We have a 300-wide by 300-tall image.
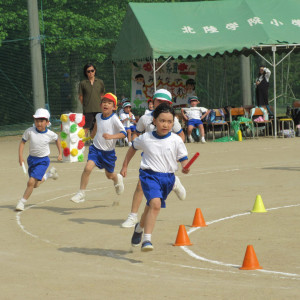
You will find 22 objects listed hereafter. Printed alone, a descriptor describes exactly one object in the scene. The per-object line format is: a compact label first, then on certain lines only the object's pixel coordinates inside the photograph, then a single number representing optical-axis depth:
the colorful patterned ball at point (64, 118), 21.49
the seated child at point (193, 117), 26.03
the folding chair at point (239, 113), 27.36
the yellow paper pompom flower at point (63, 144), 21.14
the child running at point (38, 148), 13.23
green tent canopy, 25.92
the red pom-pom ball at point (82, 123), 21.70
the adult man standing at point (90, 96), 21.34
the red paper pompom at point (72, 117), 21.50
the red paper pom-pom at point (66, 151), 21.11
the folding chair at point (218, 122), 26.75
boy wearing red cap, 12.77
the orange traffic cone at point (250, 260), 8.03
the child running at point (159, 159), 9.07
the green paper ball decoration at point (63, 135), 21.50
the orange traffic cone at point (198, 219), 10.85
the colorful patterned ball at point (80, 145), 21.26
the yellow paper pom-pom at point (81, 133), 21.38
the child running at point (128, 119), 25.22
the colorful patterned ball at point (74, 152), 21.15
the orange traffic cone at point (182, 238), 9.52
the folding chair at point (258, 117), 27.08
